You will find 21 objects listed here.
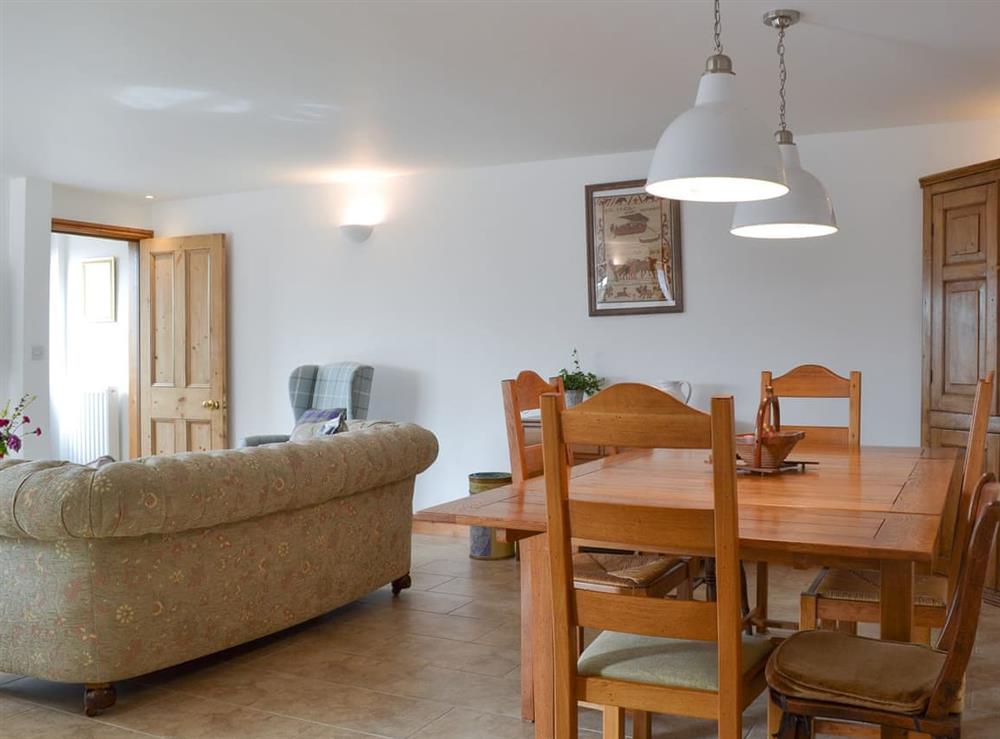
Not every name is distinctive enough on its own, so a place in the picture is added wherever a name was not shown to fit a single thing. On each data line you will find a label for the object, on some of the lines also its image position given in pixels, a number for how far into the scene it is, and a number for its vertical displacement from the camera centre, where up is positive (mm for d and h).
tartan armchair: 5816 -199
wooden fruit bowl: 2609 -257
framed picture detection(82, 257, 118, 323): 7820 +582
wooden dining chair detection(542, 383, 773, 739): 1651 -471
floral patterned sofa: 2764 -670
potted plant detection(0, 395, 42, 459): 3930 -378
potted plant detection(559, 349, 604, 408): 5301 -148
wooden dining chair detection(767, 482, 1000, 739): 1570 -598
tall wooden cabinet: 4211 +311
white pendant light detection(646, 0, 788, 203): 2160 +522
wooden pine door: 6738 +103
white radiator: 7434 -582
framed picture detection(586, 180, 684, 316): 5344 +652
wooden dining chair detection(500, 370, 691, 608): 2543 -610
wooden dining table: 1749 -338
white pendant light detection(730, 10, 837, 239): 2803 +478
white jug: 5008 -158
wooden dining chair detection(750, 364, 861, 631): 3582 -119
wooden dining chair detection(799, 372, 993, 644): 2318 -619
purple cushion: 5223 -331
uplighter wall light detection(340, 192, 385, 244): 6207 +989
